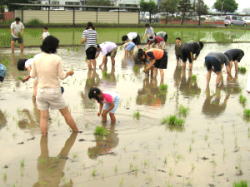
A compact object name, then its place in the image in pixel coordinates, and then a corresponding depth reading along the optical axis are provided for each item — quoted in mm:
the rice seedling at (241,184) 5045
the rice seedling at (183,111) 8623
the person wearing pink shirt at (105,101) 7301
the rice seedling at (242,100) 9805
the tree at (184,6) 55075
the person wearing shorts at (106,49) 13773
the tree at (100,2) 61938
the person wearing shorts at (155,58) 11680
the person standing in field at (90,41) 13562
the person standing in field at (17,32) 17594
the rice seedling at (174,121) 7773
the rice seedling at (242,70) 14231
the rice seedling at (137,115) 8281
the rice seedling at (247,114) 8461
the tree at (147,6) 55650
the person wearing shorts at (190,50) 13383
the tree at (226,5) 75938
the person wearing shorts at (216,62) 10867
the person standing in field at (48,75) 6570
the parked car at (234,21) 54325
